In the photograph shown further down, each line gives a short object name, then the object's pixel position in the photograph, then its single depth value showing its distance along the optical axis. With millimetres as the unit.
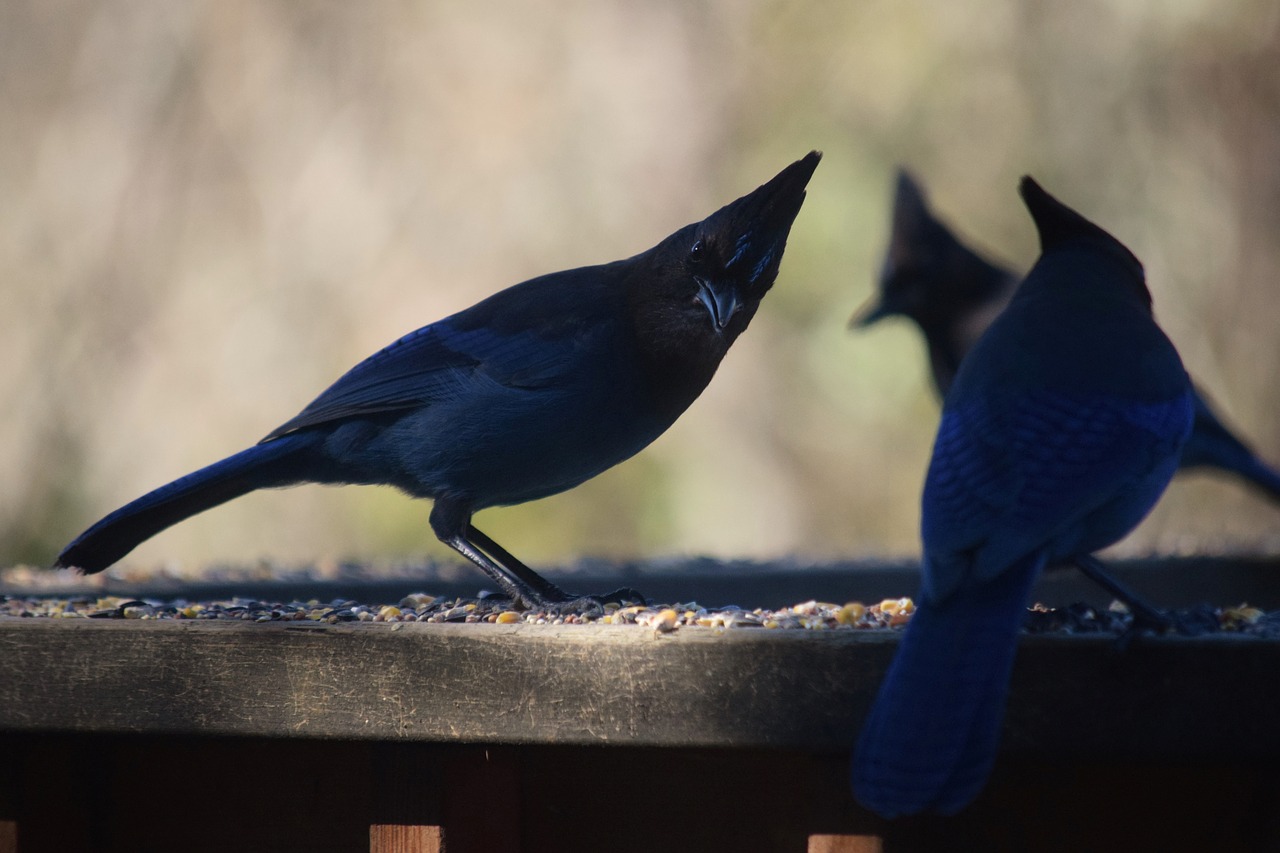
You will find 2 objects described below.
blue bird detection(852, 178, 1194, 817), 6221
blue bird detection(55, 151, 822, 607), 6469
